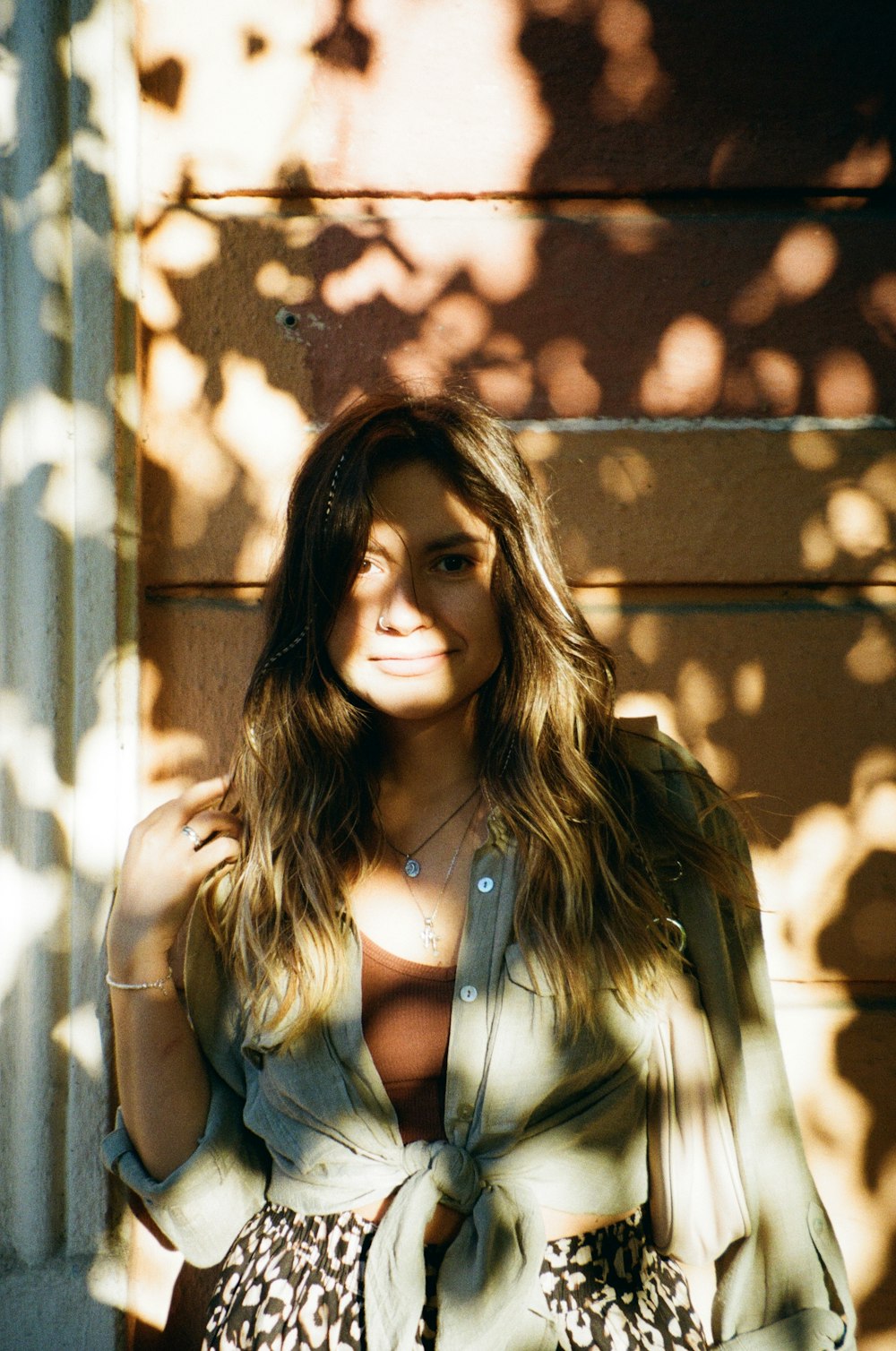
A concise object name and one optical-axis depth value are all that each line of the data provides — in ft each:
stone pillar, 6.79
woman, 5.07
